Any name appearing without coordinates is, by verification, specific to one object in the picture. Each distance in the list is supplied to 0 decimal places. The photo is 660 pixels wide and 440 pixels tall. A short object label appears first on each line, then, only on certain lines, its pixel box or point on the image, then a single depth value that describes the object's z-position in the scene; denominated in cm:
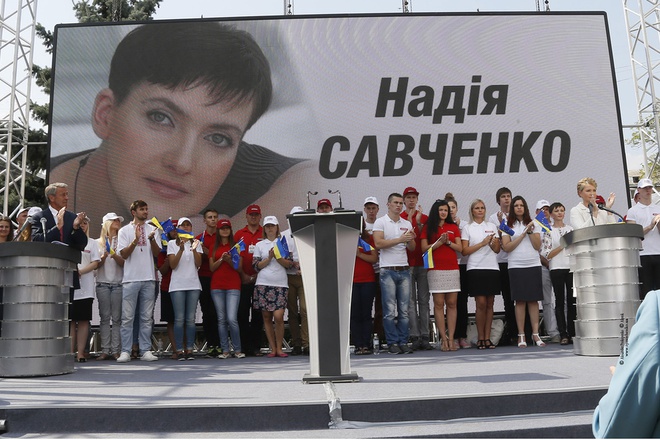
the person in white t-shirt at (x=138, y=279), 707
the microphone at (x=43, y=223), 526
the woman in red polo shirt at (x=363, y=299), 707
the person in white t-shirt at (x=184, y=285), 716
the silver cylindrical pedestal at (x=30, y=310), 520
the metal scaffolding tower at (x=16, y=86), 1003
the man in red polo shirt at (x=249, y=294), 757
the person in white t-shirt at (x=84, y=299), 700
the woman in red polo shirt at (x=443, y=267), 697
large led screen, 891
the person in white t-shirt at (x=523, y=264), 707
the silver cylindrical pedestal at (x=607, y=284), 548
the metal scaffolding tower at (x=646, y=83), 1039
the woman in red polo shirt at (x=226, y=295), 724
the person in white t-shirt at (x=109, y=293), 730
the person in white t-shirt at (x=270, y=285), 714
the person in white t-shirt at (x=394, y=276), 688
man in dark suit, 569
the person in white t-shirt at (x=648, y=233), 692
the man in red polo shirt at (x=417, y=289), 737
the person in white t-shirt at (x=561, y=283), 725
